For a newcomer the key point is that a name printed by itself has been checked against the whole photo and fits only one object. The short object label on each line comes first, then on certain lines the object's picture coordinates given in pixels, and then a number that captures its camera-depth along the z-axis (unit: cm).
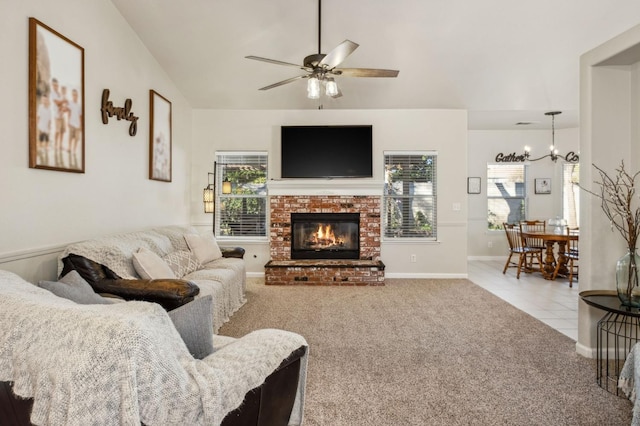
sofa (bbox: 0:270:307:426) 100
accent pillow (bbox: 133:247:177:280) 324
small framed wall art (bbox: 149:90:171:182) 468
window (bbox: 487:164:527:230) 809
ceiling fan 313
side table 251
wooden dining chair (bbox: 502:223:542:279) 624
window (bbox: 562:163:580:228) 781
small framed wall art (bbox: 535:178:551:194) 797
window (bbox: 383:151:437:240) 628
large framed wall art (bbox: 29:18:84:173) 276
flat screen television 596
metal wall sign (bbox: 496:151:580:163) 779
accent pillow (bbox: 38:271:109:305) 178
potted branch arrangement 261
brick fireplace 601
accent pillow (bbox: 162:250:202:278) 393
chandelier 745
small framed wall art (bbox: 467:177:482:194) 805
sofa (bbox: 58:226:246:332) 277
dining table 579
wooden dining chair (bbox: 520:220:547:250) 646
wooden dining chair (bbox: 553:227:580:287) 562
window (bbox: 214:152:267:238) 629
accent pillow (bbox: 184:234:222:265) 453
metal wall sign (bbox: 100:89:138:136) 365
